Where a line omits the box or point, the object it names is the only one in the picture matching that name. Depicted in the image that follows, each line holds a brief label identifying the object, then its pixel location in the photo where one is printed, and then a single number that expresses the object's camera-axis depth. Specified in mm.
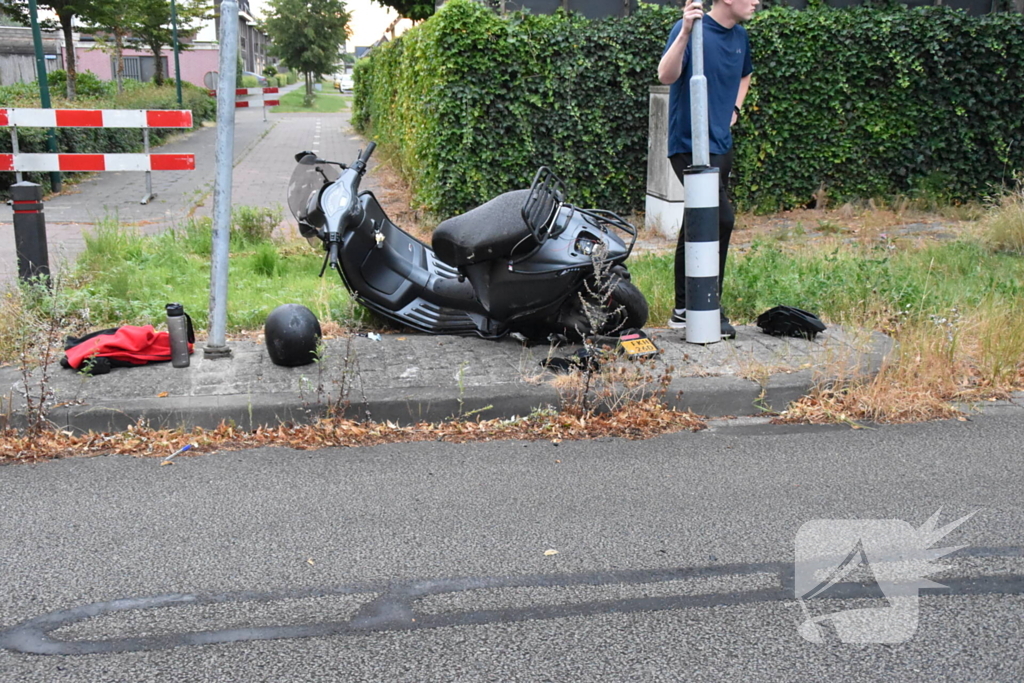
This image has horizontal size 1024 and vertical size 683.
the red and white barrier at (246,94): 33853
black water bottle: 5430
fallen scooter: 5480
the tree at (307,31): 59875
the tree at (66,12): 21984
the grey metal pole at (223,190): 5336
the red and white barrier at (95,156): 11133
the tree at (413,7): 30555
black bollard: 6234
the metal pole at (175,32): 31969
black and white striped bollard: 5766
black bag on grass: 6164
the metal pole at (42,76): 15211
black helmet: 5419
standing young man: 5984
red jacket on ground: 5406
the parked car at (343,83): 82625
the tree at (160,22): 32969
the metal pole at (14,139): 12781
